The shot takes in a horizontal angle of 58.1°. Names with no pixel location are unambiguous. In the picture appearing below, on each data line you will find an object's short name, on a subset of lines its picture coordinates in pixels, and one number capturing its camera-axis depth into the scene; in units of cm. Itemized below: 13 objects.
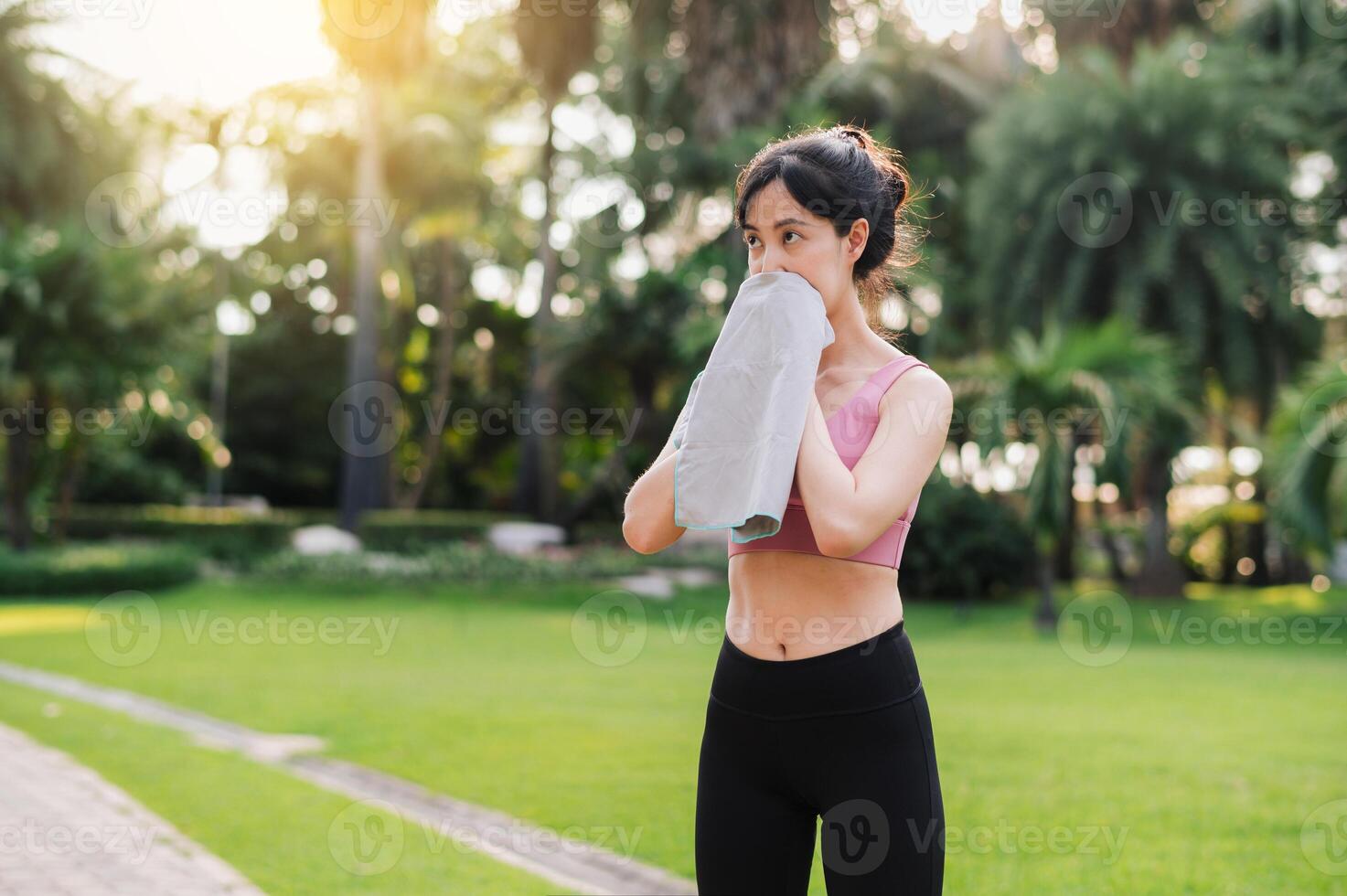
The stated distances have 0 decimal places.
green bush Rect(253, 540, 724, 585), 2038
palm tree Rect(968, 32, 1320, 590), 1952
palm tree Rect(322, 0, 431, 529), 2497
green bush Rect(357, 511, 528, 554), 2439
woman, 204
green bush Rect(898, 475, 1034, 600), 2042
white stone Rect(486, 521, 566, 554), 2492
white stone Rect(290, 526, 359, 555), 2374
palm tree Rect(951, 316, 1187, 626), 1508
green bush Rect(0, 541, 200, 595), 1975
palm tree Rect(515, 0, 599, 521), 2466
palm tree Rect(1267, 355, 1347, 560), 1445
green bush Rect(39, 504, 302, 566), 2809
